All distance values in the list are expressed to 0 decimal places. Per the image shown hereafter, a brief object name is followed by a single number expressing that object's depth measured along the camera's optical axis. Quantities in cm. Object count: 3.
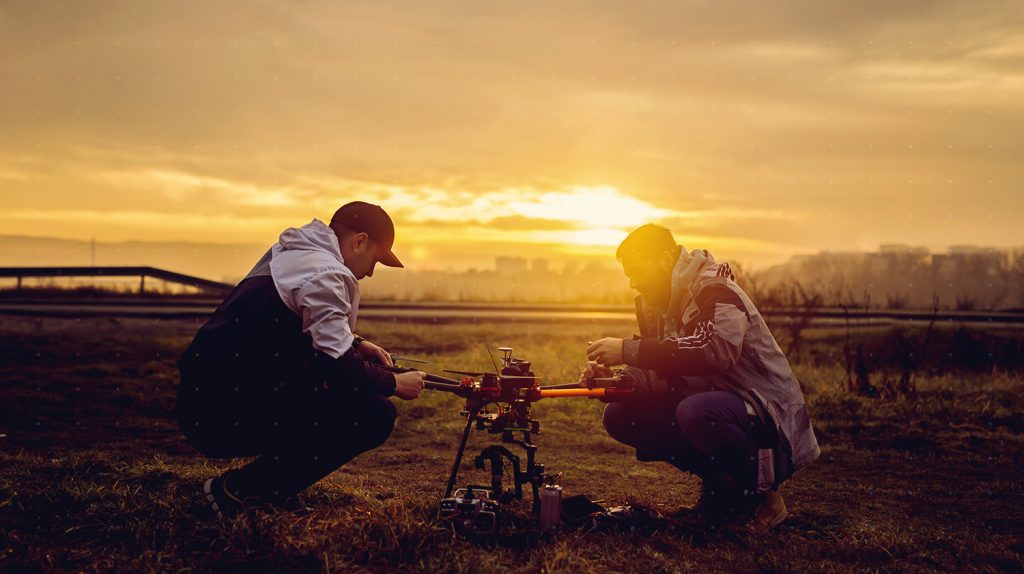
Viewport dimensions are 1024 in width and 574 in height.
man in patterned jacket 467
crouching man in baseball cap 416
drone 444
